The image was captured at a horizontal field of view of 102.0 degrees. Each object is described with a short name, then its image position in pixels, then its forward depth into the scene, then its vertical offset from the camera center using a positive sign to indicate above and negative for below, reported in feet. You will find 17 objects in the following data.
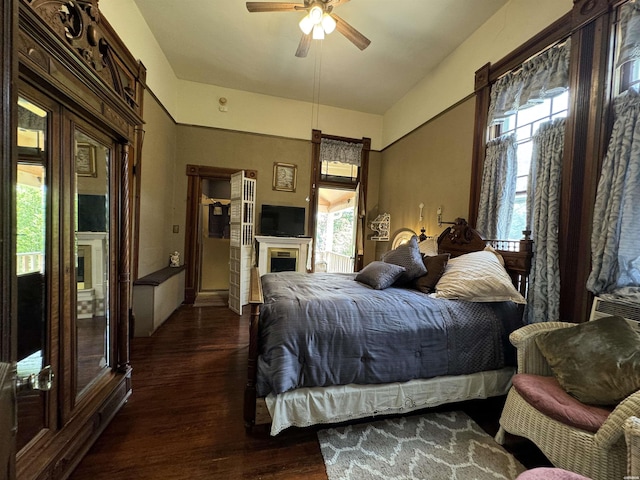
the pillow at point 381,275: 7.36 -1.22
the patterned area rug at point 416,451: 4.41 -4.04
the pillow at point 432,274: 7.28 -1.11
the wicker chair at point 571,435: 3.48 -3.01
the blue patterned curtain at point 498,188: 7.76 +1.55
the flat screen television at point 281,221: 14.29 +0.46
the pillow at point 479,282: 6.08 -1.10
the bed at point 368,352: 4.84 -2.39
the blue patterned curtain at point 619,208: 5.01 +0.69
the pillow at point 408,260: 7.68 -0.80
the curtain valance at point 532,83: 6.45 +4.32
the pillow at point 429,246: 9.69 -0.43
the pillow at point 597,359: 3.91 -1.92
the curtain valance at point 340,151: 15.10 +4.75
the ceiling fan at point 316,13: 7.03 +6.02
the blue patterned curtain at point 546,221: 6.31 +0.47
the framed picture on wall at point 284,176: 14.60 +3.00
